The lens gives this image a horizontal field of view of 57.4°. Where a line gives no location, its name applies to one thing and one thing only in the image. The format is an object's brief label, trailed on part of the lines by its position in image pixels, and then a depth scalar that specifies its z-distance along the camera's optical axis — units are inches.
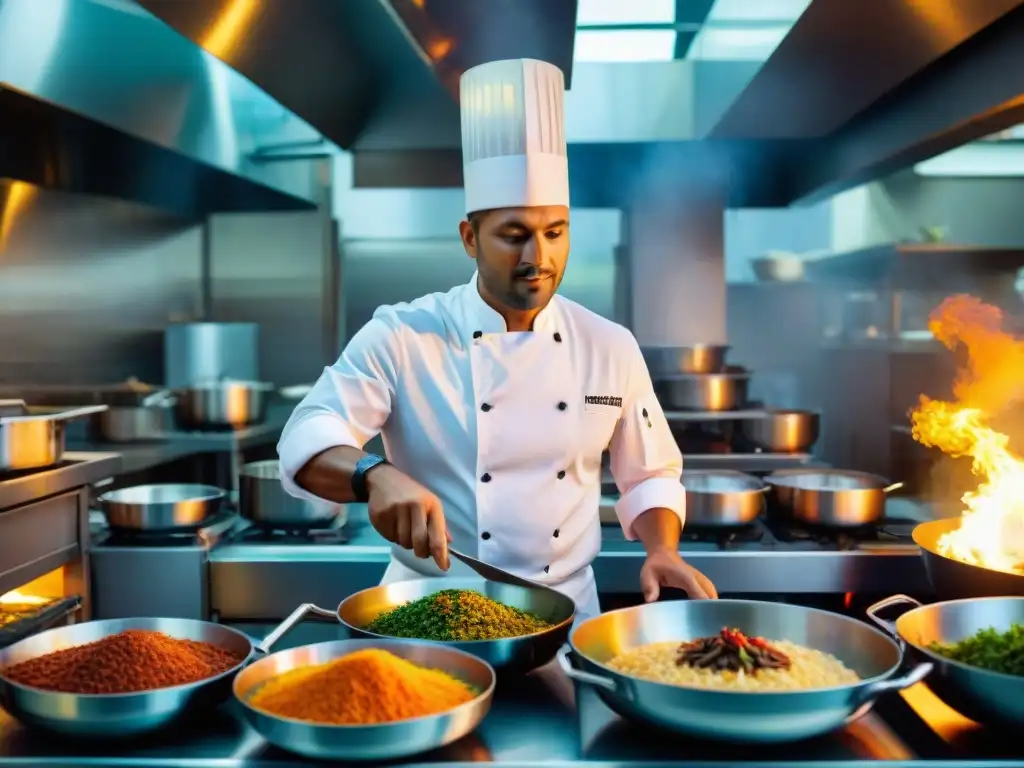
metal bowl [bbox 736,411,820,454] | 134.2
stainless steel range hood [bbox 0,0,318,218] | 97.3
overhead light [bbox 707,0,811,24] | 80.3
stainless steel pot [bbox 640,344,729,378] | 144.8
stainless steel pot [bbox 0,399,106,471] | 94.3
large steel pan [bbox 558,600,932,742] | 39.9
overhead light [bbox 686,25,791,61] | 89.5
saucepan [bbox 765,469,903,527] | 107.7
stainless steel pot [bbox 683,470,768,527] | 108.3
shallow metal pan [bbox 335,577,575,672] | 48.6
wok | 60.6
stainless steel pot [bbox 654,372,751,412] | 139.9
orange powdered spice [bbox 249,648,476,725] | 40.9
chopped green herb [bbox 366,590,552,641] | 51.2
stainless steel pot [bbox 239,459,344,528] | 112.4
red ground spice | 44.4
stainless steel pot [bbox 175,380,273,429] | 155.3
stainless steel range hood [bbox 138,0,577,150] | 79.7
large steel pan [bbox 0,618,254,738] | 41.7
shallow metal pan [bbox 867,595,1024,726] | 41.4
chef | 74.5
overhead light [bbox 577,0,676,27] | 118.1
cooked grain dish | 43.4
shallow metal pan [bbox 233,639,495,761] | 39.2
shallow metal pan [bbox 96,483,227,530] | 108.1
